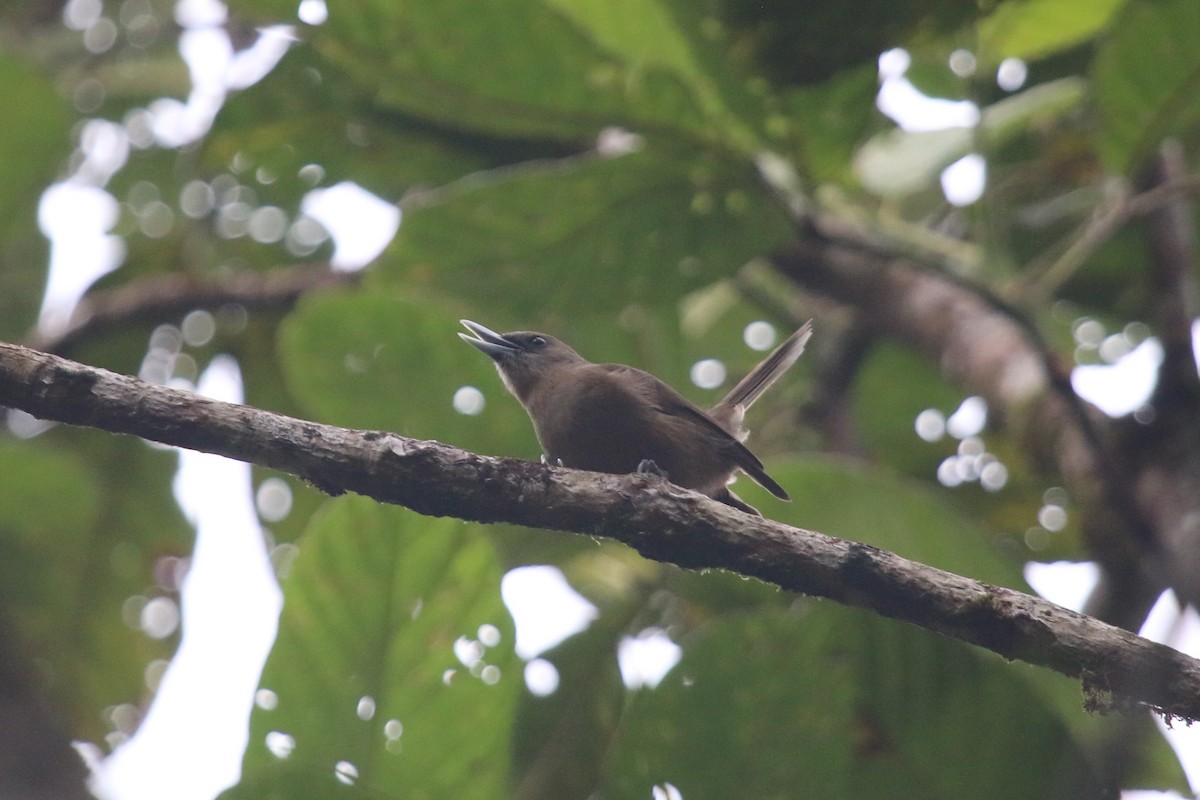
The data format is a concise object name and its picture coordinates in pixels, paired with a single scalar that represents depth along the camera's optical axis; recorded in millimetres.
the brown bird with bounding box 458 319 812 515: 8070
